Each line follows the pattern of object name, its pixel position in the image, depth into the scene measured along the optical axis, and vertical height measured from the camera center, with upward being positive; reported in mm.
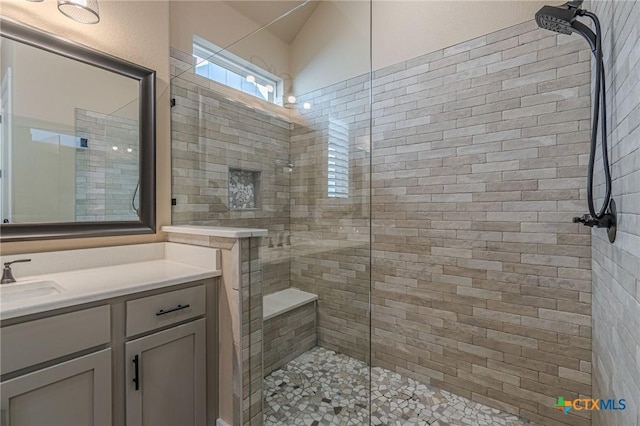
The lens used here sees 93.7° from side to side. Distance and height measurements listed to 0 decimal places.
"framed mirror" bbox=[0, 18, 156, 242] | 1460 +382
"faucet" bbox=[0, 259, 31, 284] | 1368 -304
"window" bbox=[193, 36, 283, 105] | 2291 +1113
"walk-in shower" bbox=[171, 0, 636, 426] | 1729 +86
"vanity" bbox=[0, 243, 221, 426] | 1038 -529
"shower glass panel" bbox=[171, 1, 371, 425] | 2094 +344
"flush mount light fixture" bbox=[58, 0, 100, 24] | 1543 +1052
